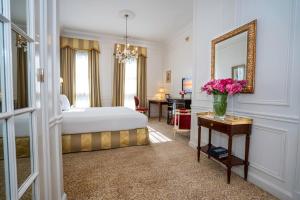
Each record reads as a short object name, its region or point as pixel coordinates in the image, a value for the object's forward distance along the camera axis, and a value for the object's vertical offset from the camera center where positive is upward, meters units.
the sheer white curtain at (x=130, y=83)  6.30 +0.39
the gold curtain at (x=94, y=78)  5.68 +0.53
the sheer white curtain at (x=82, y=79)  5.63 +0.48
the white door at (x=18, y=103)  0.68 -0.05
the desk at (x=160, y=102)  5.83 -0.32
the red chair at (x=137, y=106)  5.65 -0.47
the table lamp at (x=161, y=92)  6.34 +0.02
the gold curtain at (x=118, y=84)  6.06 +0.34
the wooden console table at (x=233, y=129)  1.98 -0.45
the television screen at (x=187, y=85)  5.11 +0.28
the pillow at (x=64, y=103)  3.78 -0.26
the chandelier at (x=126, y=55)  4.51 +1.08
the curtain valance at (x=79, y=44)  5.32 +1.66
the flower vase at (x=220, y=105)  2.23 -0.16
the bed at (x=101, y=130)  2.85 -0.70
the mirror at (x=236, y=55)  2.05 +0.56
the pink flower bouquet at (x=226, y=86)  2.07 +0.10
